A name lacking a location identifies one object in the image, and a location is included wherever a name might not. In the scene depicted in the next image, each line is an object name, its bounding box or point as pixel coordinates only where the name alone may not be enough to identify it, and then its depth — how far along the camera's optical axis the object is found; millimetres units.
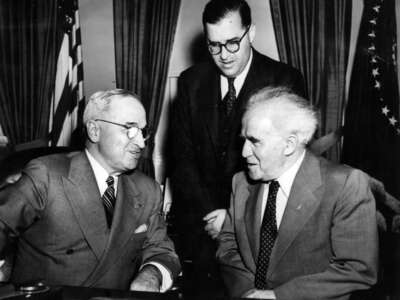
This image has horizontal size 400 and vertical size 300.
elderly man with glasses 2021
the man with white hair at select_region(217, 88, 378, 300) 1910
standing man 2625
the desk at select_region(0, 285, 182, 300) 1348
